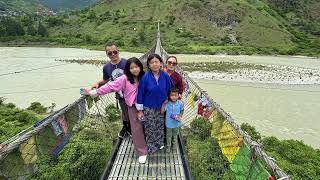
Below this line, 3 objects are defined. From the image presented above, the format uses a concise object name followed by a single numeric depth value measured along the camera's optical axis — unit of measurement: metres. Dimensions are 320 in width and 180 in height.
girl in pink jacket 1.80
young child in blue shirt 1.85
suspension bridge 1.21
